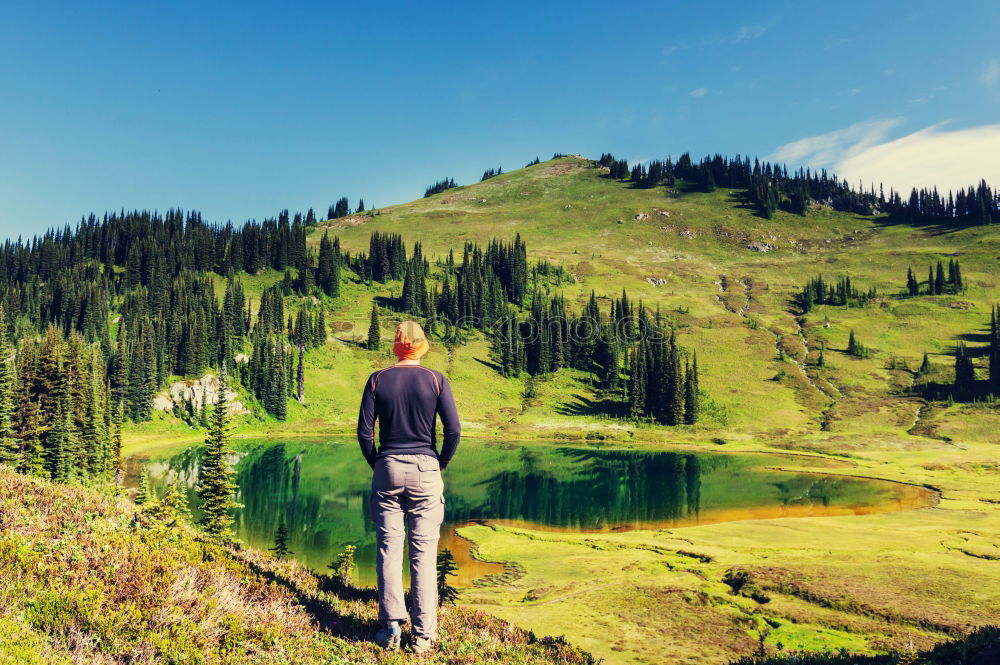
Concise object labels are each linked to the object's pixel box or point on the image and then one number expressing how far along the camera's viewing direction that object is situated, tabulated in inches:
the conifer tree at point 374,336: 5843.0
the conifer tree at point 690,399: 4783.5
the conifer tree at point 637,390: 5012.3
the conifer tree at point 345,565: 1142.6
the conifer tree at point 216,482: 1286.9
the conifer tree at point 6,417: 1723.7
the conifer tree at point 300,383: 4852.4
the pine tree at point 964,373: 4911.4
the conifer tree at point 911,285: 7618.1
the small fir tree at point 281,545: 1235.9
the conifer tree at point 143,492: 1398.9
